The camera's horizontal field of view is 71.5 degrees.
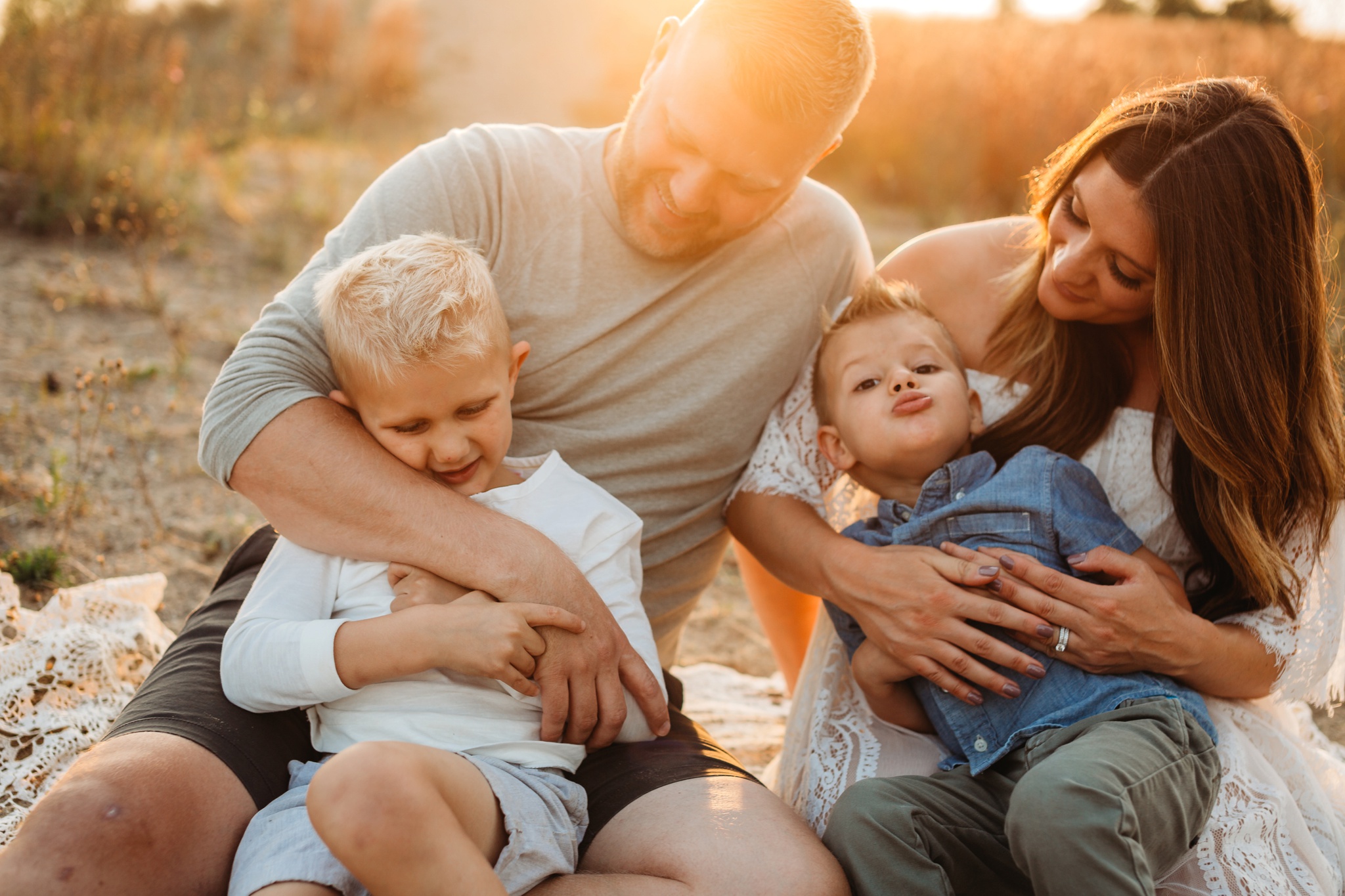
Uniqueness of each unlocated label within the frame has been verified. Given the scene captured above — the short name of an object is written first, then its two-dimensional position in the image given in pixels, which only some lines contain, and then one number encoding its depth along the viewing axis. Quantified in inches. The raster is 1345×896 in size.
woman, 73.6
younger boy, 60.4
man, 62.1
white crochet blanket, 79.8
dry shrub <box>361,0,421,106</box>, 439.8
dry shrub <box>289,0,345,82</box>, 463.8
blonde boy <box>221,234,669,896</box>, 53.8
